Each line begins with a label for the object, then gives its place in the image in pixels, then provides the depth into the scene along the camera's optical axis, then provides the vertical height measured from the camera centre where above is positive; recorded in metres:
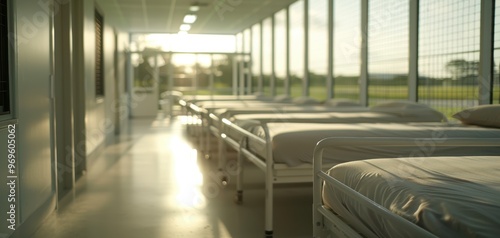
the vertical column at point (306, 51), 8.62 +0.60
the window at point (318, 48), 7.99 +0.61
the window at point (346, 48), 6.86 +0.52
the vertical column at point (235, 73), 13.80 +0.36
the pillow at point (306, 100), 7.44 -0.20
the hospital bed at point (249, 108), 5.83 -0.27
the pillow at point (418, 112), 4.69 -0.24
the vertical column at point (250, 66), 12.74 +0.51
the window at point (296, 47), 9.06 +0.70
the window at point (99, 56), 7.21 +0.44
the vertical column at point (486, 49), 4.36 +0.32
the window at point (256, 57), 12.09 +0.70
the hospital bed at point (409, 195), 1.38 -0.34
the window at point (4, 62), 2.78 +0.13
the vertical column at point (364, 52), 6.58 +0.44
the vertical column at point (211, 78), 14.05 +0.22
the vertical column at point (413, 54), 5.47 +0.34
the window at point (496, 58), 4.29 +0.23
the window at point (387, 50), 5.75 +0.43
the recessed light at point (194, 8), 8.76 +1.36
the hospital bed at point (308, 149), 3.19 -0.39
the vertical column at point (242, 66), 13.23 +0.53
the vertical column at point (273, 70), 10.71 +0.35
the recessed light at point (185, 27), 11.88 +1.41
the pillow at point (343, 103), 6.56 -0.21
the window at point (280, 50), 10.05 +0.72
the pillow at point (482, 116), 3.68 -0.22
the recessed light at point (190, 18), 10.10 +1.39
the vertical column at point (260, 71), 11.64 +0.36
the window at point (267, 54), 11.00 +0.71
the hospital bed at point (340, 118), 4.62 -0.29
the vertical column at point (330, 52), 7.65 +0.51
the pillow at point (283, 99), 8.44 -0.21
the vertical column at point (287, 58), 9.61 +0.54
